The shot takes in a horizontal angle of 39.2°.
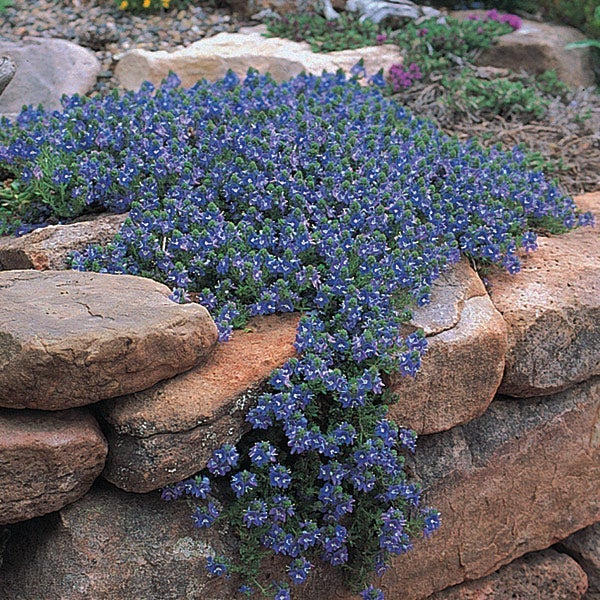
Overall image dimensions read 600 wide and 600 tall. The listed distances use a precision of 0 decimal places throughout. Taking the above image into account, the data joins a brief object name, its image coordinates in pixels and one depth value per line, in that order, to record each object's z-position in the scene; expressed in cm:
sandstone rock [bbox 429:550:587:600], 353
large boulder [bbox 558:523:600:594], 378
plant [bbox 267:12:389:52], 624
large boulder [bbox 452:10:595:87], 632
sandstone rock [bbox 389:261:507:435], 291
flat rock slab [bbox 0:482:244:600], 260
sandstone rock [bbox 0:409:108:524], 237
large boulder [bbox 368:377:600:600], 320
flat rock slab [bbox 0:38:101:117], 528
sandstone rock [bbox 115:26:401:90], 576
